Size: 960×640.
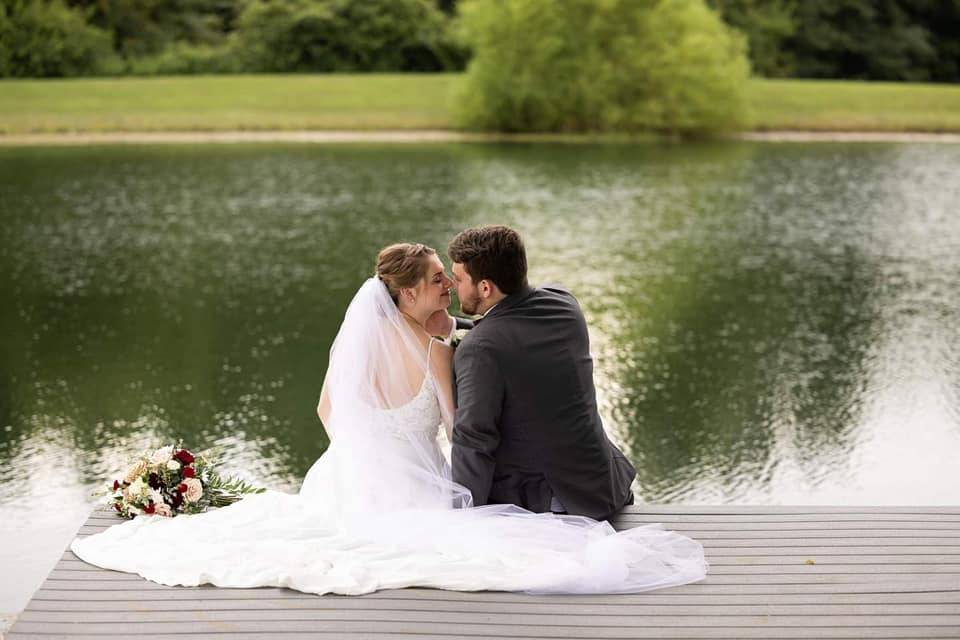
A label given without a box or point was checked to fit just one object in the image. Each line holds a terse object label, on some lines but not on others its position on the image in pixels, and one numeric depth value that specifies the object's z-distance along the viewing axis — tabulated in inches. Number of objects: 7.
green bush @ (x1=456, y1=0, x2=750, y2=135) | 1352.1
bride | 172.1
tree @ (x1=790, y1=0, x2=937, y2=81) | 2151.8
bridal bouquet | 201.6
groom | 185.9
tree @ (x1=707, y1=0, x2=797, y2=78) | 2076.8
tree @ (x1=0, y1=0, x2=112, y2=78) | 1692.9
